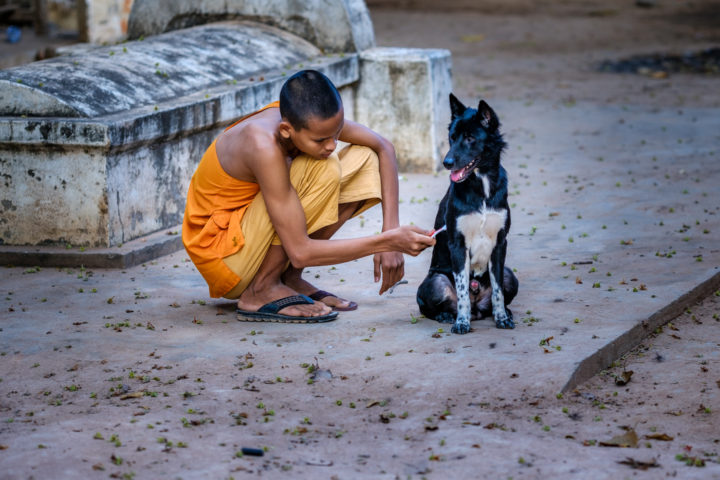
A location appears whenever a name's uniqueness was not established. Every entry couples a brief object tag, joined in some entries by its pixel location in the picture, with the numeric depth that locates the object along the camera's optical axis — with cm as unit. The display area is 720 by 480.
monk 819
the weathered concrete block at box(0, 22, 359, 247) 1122
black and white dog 828
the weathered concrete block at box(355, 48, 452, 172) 1605
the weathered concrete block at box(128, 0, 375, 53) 1603
